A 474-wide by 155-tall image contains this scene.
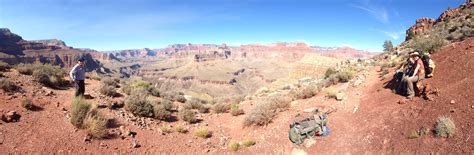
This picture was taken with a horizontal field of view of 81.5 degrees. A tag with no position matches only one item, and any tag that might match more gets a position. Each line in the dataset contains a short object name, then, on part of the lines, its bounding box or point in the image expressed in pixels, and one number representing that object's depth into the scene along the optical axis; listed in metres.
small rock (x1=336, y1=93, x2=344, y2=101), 12.71
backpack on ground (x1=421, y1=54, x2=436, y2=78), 10.88
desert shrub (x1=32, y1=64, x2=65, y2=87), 13.44
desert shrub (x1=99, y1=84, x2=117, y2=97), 14.63
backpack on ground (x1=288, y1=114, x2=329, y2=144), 9.74
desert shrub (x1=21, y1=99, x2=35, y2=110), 9.65
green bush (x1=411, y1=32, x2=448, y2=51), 14.24
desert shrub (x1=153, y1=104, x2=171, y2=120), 13.01
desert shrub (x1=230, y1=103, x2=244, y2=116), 15.06
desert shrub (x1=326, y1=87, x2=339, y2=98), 13.27
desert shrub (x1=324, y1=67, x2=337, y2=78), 23.24
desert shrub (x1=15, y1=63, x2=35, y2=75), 14.45
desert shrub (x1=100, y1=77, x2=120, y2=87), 17.64
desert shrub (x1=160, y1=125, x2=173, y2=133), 11.52
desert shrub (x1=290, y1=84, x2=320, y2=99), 14.73
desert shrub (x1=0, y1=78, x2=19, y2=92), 10.80
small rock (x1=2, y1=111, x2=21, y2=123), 8.42
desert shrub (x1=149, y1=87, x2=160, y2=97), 18.68
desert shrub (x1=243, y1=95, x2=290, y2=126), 11.96
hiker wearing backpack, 9.93
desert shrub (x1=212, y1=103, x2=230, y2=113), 16.22
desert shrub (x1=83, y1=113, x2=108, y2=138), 8.90
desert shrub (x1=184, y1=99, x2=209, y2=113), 16.57
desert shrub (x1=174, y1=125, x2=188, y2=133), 11.88
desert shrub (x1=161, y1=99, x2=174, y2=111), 14.50
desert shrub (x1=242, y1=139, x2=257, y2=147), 10.39
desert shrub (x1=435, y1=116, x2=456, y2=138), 6.95
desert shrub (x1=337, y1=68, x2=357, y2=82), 16.83
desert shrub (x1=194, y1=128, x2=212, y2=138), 11.62
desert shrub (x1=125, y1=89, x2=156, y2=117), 12.57
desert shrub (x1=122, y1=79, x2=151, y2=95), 16.80
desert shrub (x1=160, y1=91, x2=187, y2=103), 18.88
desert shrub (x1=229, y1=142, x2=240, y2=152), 10.24
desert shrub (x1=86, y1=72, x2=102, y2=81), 20.00
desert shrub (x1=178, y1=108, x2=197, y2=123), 13.59
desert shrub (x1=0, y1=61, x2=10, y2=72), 14.21
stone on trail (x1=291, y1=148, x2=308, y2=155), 9.16
